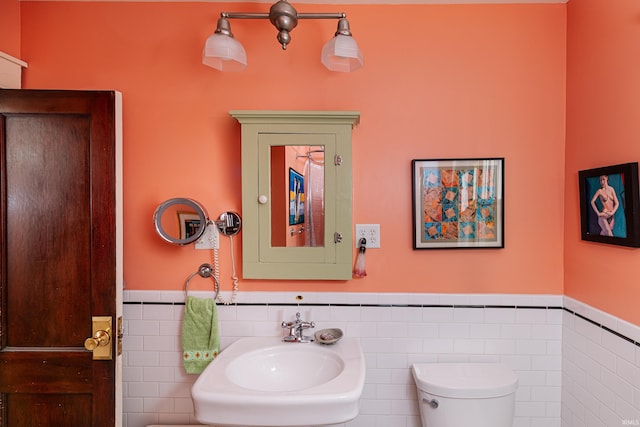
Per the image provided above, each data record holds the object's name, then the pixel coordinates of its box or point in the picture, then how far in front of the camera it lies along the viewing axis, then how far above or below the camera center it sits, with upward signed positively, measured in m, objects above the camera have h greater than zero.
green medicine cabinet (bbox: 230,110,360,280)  1.49 +0.08
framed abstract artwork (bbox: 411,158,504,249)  1.52 +0.06
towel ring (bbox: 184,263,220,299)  1.56 -0.28
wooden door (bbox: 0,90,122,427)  1.36 -0.18
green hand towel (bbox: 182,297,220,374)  1.52 -0.54
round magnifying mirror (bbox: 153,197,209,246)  1.49 -0.03
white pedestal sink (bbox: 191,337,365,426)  1.08 -0.60
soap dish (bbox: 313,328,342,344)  1.45 -0.53
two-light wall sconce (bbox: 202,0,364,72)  1.31 +0.68
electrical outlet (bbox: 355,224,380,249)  1.55 -0.09
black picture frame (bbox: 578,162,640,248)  1.14 +0.03
